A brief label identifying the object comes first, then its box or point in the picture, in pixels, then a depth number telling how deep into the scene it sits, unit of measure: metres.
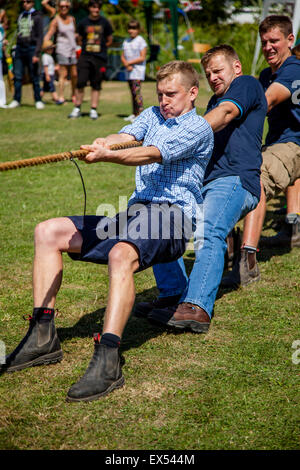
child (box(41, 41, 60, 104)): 14.94
